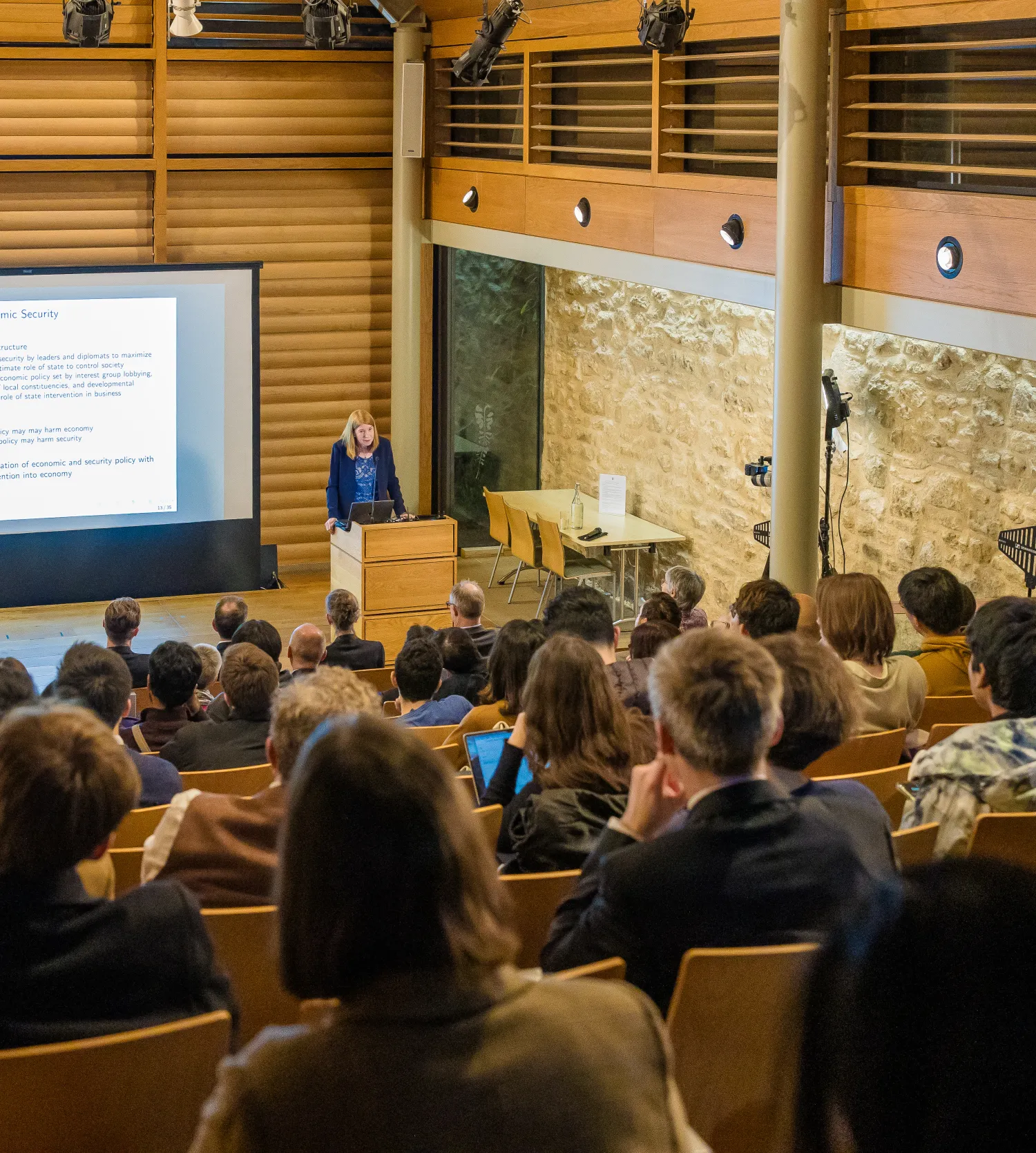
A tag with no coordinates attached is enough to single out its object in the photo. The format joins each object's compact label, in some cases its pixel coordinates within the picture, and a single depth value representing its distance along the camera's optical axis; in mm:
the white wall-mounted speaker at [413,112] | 10555
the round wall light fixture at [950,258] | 5754
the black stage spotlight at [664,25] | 6902
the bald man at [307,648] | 5516
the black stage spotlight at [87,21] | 8625
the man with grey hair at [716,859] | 2078
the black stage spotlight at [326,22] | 8703
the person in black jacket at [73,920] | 1937
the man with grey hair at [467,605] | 6324
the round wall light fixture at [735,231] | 7047
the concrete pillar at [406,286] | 10672
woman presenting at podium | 9156
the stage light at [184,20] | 8367
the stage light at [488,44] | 7855
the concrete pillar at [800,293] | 6277
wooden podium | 8469
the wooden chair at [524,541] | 9680
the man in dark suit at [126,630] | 6090
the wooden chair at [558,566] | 9312
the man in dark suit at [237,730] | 4250
